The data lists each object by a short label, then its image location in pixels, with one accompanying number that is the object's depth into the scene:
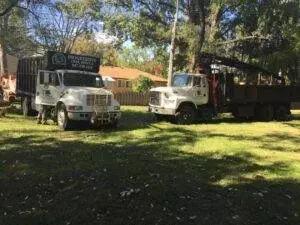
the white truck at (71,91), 9.00
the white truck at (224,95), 11.02
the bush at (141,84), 23.10
